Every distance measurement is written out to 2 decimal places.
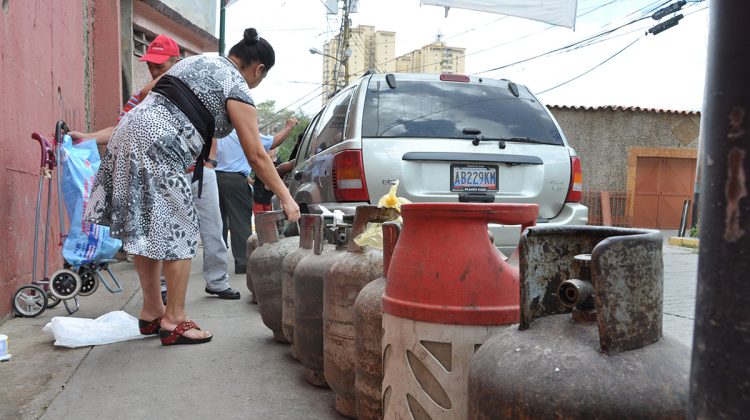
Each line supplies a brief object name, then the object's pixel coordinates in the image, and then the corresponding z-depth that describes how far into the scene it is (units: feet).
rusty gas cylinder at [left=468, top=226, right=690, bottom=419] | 4.55
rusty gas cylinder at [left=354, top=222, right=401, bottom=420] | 7.86
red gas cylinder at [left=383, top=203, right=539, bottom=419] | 6.35
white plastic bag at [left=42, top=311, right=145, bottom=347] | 13.50
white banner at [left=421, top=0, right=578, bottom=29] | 31.04
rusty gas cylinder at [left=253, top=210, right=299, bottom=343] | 13.70
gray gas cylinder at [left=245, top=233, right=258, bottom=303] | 18.08
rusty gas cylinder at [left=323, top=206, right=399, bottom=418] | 9.19
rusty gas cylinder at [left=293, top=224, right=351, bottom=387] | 10.47
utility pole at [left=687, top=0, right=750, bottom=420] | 2.69
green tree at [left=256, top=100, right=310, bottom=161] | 166.71
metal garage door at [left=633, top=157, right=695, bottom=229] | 67.67
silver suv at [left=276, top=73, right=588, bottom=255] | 16.02
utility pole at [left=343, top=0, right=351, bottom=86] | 103.19
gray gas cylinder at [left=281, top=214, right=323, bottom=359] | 11.91
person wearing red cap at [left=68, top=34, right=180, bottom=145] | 16.53
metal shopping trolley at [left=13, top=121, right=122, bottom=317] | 16.21
